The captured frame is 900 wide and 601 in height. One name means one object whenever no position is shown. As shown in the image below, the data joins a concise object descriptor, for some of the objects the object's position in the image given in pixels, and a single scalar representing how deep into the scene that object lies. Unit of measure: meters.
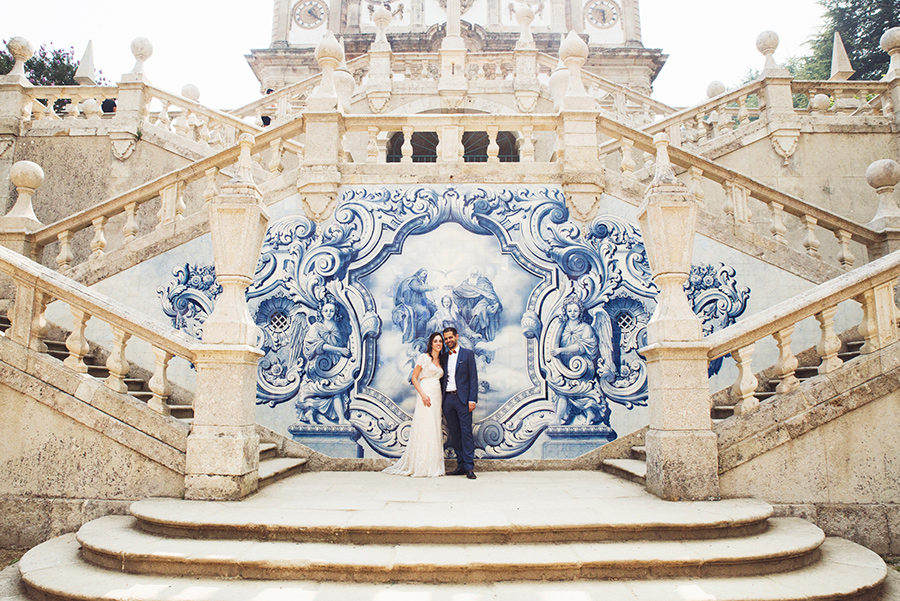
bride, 6.02
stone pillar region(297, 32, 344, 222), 7.05
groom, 6.09
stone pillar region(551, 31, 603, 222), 6.99
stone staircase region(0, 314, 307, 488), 5.69
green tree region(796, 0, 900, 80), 21.23
